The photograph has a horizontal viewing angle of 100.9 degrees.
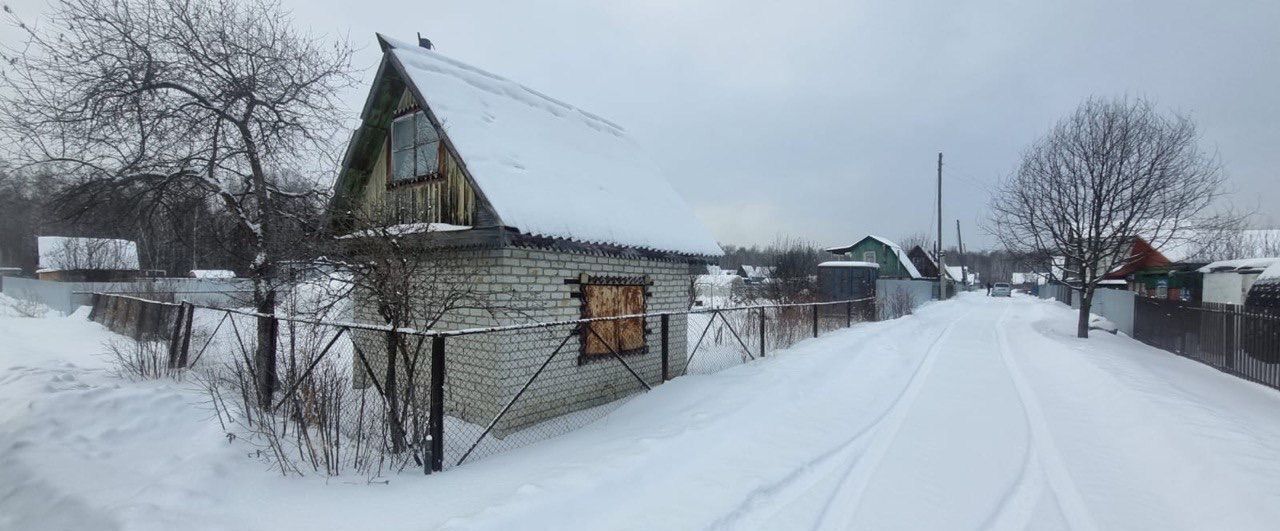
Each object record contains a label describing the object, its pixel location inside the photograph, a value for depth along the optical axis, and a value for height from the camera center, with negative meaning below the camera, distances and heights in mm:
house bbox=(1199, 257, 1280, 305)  12508 -208
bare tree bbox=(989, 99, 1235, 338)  13922 +2101
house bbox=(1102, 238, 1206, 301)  15906 -162
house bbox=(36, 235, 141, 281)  31781 -83
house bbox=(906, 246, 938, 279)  46288 +382
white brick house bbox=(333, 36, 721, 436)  6547 +546
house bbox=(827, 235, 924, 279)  36781 +768
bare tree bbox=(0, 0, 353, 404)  6938 +2066
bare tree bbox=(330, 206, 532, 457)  4848 -139
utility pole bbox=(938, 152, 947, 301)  34781 -1109
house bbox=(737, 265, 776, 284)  25809 -552
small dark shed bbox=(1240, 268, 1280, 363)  8000 -1027
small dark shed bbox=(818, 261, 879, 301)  22266 -627
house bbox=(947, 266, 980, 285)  67500 -817
